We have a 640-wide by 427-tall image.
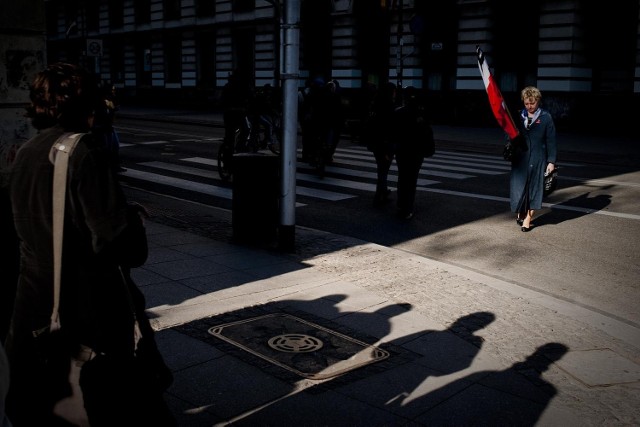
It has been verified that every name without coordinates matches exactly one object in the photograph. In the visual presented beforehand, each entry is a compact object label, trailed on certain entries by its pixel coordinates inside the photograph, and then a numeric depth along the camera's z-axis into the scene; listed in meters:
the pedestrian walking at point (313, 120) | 14.75
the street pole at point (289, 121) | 7.71
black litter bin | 8.20
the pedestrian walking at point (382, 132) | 10.95
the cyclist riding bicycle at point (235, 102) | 13.45
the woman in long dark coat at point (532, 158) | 9.42
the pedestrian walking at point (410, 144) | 10.17
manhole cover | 4.77
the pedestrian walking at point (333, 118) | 15.00
